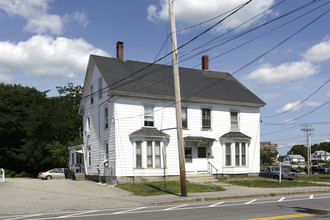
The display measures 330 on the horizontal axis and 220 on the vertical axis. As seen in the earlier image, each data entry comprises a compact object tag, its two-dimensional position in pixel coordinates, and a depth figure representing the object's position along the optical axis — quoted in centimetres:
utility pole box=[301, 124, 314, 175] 6952
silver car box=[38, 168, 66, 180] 3850
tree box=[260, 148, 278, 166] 10381
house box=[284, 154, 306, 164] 17148
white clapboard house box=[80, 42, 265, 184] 2592
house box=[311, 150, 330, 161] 17642
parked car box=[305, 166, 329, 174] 6366
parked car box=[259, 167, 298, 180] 3312
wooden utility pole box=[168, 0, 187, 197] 1741
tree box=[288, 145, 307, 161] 19228
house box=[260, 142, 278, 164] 15375
